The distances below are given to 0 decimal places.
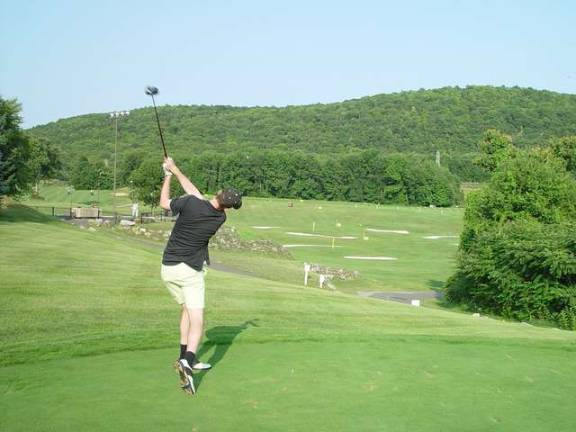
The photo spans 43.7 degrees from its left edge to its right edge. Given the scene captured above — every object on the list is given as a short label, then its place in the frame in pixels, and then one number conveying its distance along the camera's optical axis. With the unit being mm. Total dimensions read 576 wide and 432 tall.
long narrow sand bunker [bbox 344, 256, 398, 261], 58069
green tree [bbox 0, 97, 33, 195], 42469
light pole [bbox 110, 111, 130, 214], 59875
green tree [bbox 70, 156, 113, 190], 126188
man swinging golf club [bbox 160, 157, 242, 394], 7766
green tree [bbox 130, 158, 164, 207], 70000
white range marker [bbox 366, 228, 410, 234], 85438
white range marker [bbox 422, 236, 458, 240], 79594
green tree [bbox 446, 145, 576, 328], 26375
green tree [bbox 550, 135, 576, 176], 58938
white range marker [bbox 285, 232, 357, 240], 75588
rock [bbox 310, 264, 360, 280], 41000
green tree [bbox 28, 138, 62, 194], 95312
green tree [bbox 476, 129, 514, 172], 46625
